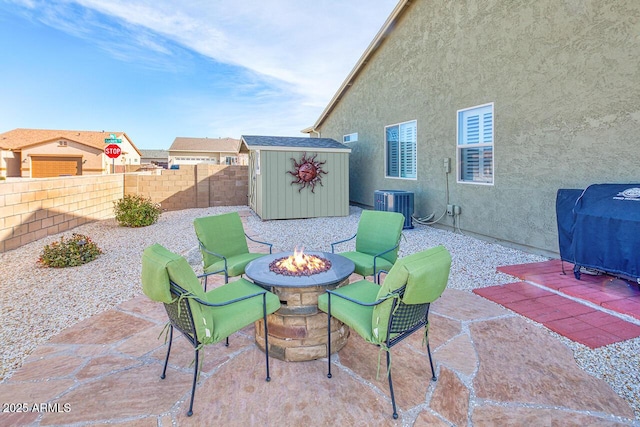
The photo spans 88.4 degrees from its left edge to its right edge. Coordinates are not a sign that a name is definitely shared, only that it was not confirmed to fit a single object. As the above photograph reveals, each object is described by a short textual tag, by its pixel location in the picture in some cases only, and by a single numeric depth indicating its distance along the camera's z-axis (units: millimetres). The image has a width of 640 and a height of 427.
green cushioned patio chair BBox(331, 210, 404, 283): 3523
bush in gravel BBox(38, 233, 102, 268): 4957
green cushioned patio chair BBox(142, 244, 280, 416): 1907
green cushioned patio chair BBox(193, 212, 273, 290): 3541
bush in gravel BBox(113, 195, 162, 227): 8297
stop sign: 10977
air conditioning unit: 7785
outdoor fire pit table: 2465
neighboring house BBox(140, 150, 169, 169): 41425
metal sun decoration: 9391
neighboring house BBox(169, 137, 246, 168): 30516
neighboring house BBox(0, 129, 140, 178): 23953
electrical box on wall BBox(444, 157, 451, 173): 7242
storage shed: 9227
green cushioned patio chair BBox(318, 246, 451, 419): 1890
